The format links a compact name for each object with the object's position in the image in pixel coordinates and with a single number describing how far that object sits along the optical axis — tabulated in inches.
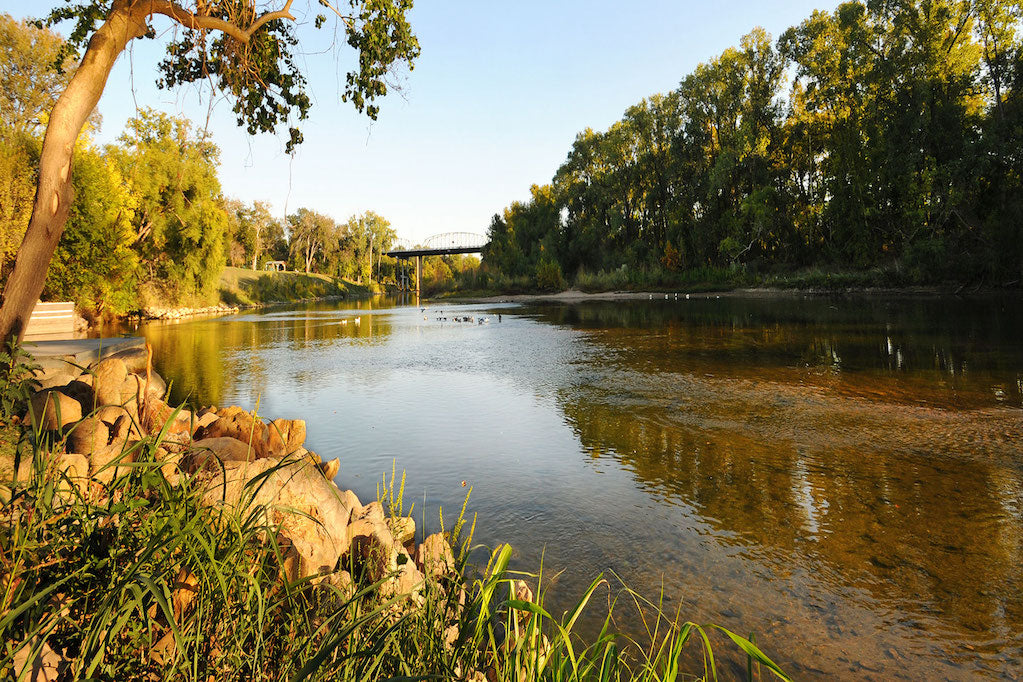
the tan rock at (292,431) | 268.5
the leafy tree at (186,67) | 214.8
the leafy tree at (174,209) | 1424.7
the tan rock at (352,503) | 180.7
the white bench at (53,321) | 644.1
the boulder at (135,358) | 362.5
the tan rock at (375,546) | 139.1
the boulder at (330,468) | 231.3
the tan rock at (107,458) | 146.7
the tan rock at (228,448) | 189.7
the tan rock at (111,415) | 201.1
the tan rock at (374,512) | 175.5
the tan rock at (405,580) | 131.9
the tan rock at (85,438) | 173.6
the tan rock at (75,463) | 138.0
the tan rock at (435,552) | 136.8
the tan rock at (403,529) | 176.9
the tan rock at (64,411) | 186.9
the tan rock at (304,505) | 136.2
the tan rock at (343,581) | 125.3
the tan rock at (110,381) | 208.4
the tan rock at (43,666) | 79.5
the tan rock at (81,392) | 228.4
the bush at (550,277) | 2532.0
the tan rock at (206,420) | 251.8
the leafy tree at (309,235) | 4030.5
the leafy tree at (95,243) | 1079.0
